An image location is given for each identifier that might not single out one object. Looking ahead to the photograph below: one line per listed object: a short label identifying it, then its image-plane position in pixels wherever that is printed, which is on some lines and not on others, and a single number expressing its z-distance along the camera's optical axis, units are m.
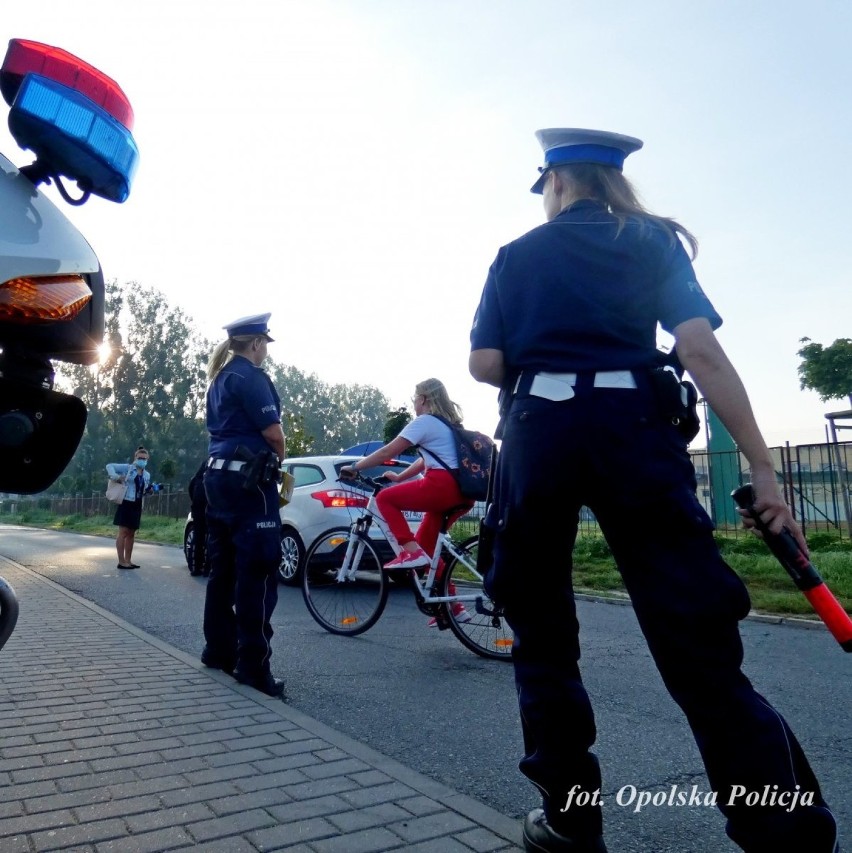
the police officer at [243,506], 4.48
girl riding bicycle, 5.69
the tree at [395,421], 22.17
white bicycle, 5.62
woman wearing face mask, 12.27
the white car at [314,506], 9.80
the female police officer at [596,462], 2.06
